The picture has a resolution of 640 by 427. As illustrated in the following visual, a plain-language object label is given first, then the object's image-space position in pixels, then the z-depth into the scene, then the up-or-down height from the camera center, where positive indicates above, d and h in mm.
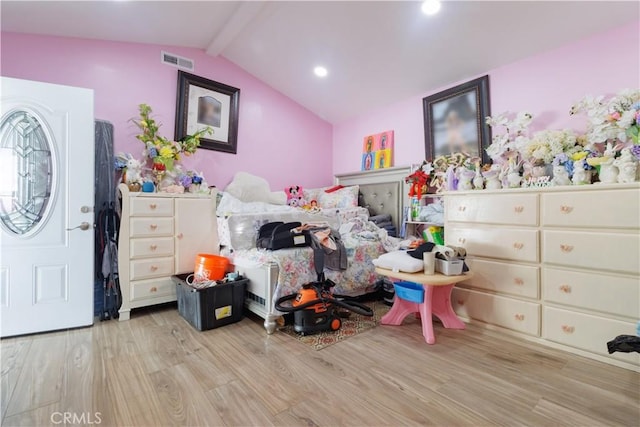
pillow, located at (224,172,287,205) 3367 +314
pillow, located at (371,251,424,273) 2107 -328
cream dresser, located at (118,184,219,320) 2510 -199
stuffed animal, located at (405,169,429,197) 3166 +374
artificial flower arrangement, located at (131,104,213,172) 2883 +726
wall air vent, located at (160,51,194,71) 3160 +1700
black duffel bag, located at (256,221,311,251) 2422 -156
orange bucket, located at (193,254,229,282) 2484 -422
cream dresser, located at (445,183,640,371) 1752 -311
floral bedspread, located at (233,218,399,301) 2318 -355
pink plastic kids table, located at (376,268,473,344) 2033 -679
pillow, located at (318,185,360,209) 3750 +246
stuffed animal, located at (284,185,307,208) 3654 +257
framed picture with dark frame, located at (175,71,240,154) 3252 +1230
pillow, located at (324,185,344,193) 4016 +384
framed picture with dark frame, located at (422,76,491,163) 2869 +996
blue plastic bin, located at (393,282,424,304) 2238 -570
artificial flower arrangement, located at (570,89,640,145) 1856 +655
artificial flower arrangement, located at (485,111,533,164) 2494 +738
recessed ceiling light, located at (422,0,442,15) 2322 +1665
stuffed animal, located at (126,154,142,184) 2619 +416
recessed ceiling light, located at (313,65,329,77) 3403 +1691
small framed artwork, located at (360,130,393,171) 3756 +864
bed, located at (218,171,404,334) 2291 -289
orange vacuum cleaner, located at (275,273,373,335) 2172 -679
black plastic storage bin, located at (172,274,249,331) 2275 -681
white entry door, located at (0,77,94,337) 2143 +90
